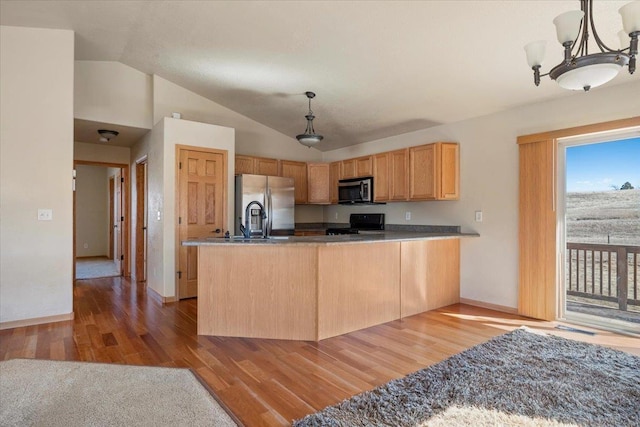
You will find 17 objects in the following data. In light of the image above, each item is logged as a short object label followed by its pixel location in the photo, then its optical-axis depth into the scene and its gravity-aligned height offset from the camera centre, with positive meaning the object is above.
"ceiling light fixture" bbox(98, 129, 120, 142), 5.07 +1.18
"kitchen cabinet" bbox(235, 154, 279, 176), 5.52 +0.78
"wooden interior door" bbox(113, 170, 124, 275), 6.50 -0.16
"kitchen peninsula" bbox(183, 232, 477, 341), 3.07 -0.70
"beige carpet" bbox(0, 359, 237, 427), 1.88 -1.15
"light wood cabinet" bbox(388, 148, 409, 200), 4.75 +0.55
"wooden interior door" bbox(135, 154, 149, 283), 5.61 -0.23
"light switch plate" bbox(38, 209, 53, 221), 3.57 -0.03
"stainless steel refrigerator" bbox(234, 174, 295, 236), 5.07 +0.15
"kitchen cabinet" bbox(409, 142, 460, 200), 4.37 +0.54
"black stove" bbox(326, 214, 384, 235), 5.62 -0.21
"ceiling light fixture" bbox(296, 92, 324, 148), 3.97 +0.87
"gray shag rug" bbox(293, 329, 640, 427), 1.85 -1.13
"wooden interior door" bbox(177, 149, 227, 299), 4.58 +0.12
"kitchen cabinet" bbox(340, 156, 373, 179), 5.36 +0.74
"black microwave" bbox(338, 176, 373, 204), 5.30 +0.36
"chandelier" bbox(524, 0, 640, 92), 1.62 +0.78
